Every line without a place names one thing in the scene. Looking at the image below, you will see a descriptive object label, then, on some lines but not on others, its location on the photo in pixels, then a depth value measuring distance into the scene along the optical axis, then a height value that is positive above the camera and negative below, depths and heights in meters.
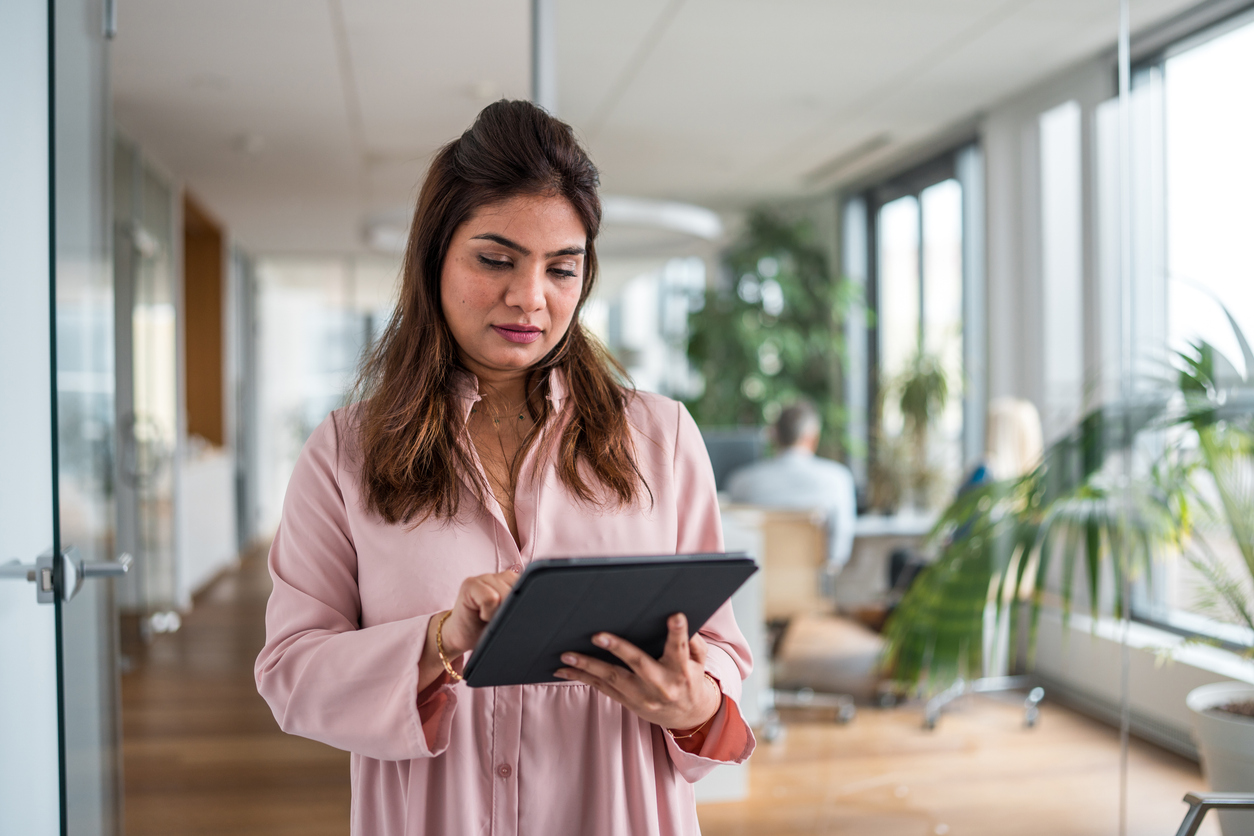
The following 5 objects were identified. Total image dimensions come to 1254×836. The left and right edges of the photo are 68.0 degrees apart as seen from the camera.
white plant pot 2.13 -0.79
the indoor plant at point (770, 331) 2.75 +0.30
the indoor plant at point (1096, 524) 2.34 -0.29
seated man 3.54 -0.26
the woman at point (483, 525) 1.02 -0.12
